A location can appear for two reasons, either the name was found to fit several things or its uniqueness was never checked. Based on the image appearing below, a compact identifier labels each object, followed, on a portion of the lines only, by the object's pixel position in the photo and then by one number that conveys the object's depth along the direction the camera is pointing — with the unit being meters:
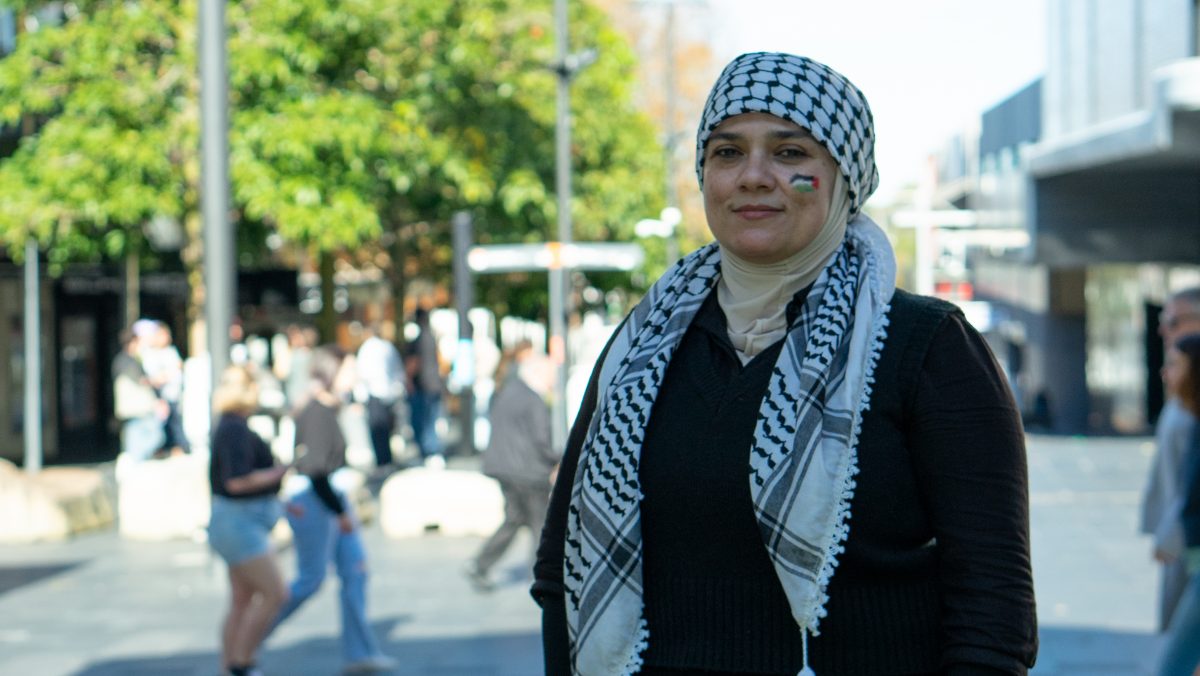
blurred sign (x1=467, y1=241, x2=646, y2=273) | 20.62
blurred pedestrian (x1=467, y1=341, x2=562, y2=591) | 11.90
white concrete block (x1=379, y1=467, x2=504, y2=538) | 15.44
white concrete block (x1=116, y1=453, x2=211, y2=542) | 15.44
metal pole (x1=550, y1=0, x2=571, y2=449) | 22.70
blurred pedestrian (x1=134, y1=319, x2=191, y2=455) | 20.19
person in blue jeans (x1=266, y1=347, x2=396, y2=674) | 9.14
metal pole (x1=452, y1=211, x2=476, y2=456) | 20.58
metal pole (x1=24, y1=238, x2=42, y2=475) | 19.75
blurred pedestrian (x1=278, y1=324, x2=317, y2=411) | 21.16
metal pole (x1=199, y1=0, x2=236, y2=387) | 12.16
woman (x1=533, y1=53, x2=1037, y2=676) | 2.50
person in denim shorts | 8.64
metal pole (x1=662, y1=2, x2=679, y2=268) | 39.69
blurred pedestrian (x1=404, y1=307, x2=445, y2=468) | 22.97
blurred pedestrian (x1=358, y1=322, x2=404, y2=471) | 20.69
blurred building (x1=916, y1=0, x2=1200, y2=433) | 27.06
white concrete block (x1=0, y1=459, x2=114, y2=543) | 15.30
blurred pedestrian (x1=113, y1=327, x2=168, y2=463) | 18.42
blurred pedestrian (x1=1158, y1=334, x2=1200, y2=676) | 6.01
